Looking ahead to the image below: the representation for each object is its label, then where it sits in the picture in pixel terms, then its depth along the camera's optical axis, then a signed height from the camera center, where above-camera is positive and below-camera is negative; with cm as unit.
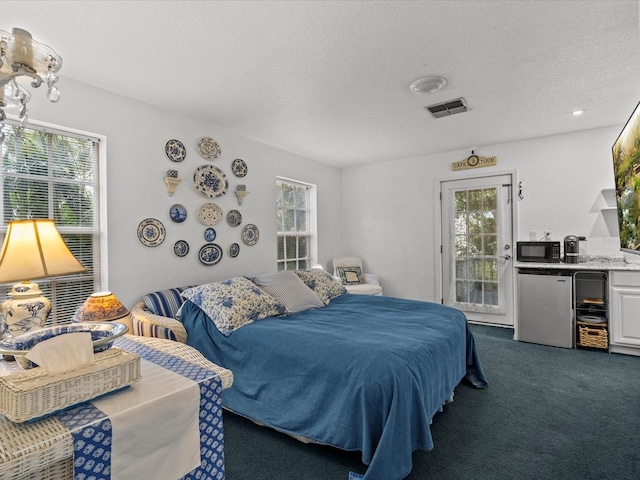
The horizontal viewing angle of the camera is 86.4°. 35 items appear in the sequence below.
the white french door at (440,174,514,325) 450 -12
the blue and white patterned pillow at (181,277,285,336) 247 -48
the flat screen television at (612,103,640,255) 165 +29
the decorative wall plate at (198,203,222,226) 342 +28
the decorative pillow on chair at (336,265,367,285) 504 -53
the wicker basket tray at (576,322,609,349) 356 -104
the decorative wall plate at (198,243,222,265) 342 -13
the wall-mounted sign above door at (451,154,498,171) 451 +103
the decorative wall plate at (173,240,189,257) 320 -6
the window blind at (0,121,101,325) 230 +37
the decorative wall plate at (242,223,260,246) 388 +8
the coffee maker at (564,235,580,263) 387 -14
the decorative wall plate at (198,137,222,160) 343 +96
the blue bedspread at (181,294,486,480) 168 -78
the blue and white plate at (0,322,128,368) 111 -33
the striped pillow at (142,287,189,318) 278 -50
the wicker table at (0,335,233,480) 75 -47
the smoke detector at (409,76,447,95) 261 +121
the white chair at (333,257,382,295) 483 -56
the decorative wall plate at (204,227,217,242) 346 +7
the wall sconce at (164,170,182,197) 309 +56
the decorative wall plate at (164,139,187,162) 314 +86
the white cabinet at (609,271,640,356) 340 -77
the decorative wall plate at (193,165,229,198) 338 +62
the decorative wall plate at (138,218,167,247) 294 +9
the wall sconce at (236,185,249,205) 376 +54
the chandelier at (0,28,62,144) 125 +68
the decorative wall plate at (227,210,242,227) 371 +26
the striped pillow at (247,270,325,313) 297 -46
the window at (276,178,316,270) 456 +23
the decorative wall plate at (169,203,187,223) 317 +27
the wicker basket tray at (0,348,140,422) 85 -38
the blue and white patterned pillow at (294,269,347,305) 342 -46
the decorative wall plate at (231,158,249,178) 378 +83
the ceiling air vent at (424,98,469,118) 307 +122
